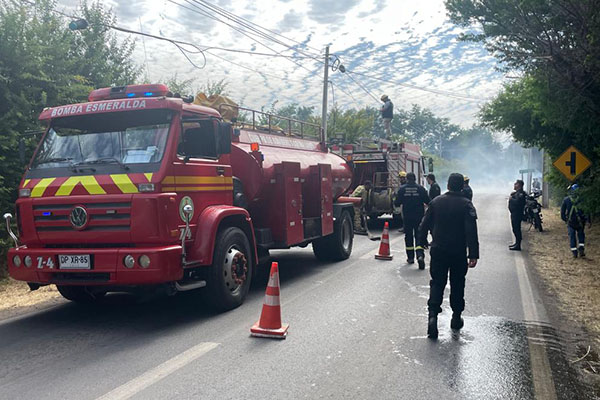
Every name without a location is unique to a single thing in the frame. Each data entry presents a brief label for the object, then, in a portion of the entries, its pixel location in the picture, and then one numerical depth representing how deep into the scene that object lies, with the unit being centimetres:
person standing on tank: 2022
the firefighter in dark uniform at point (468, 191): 1402
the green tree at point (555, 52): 933
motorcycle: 1781
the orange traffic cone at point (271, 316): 557
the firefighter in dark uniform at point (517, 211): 1295
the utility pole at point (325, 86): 2597
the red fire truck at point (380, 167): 1773
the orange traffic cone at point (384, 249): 1113
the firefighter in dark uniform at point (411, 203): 1036
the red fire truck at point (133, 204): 574
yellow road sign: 1227
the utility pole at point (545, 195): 2852
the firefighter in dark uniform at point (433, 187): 1393
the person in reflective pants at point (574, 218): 1132
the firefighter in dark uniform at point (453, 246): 587
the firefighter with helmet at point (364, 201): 1409
